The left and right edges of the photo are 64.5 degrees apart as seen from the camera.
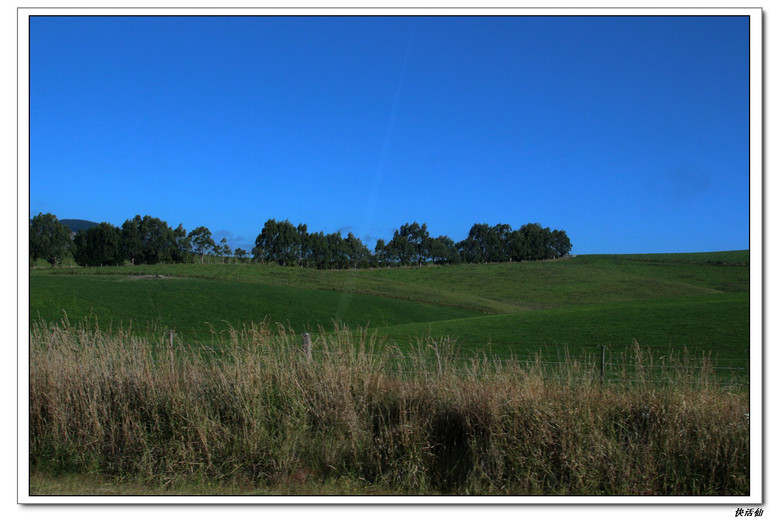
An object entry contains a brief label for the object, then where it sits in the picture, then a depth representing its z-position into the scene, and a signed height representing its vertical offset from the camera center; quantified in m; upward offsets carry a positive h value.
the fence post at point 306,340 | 9.55 -1.26
